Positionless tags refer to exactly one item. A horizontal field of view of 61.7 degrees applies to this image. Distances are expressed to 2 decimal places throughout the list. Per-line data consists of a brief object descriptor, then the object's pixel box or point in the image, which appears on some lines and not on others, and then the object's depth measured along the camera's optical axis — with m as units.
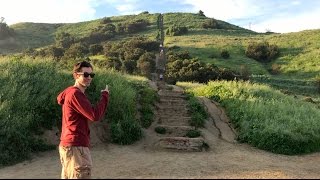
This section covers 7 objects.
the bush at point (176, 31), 32.06
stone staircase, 7.43
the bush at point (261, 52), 25.77
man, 2.93
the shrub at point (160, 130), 8.12
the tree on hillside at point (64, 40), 27.12
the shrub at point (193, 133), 7.99
